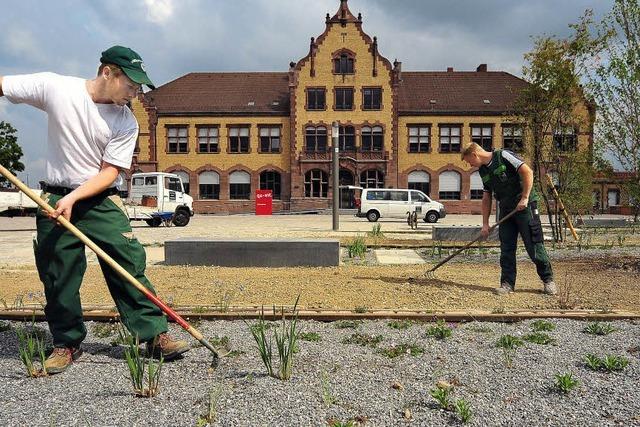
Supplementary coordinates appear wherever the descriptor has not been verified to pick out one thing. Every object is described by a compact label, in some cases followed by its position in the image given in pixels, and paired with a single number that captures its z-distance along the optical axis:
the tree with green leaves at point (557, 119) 11.52
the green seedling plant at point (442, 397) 2.67
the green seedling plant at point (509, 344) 3.53
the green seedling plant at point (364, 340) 3.84
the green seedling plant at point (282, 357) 3.06
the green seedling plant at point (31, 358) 3.14
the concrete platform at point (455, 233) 12.55
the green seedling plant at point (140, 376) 2.79
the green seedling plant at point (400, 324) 4.29
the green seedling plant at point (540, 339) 3.86
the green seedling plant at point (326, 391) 2.74
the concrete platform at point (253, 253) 8.17
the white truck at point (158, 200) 20.89
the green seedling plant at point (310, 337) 3.95
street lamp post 17.33
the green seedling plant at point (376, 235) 13.64
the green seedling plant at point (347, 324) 4.35
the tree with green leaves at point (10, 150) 46.94
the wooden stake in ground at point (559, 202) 11.84
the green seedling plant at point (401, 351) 3.57
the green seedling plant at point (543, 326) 4.21
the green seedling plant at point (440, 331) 4.00
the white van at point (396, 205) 27.59
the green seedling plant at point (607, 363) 3.24
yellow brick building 41.69
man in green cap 3.26
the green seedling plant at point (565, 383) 2.88
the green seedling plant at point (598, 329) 4.14
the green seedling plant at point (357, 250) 9.55
